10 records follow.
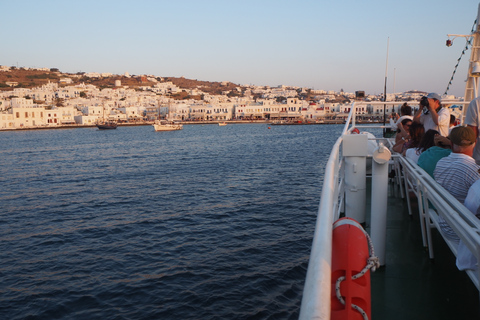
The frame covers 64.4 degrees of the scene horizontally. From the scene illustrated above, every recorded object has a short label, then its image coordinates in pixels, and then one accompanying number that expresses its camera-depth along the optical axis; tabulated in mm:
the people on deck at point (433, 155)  2953
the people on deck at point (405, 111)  5537
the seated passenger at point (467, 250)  1930
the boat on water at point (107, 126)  81656
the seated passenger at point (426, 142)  3455
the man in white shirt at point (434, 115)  3895
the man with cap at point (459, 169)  2385
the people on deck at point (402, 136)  4881
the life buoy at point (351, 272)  1425
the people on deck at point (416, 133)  4051
